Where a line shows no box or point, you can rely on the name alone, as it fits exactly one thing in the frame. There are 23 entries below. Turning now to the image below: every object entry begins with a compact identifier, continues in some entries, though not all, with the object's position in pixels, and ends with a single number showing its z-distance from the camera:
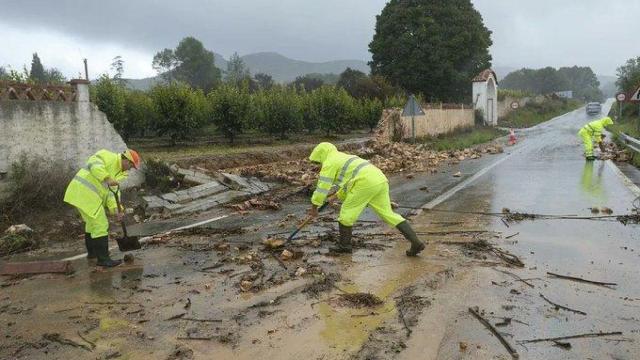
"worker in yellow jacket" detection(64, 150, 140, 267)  6.36
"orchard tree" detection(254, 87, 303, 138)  22.12
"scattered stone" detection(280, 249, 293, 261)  6.36
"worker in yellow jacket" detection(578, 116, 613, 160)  16.31
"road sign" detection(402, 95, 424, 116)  21.44
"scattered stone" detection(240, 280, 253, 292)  5.31
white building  40.06
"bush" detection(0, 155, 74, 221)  8.82
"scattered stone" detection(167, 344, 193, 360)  3.85
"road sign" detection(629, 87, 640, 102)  19.99
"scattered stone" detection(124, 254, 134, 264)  6.62
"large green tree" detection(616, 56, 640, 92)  43.69
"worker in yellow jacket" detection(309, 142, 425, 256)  6.36
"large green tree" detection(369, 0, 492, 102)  39.81
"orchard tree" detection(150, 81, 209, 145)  17.78
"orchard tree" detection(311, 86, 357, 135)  25.23
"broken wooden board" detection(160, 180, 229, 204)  10.57
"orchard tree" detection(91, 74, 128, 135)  16.16
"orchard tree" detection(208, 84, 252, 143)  19.59
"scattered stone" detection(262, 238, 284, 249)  6.79
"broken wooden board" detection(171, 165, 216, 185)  11.67
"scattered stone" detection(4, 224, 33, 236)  7.93
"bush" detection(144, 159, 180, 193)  11.63
